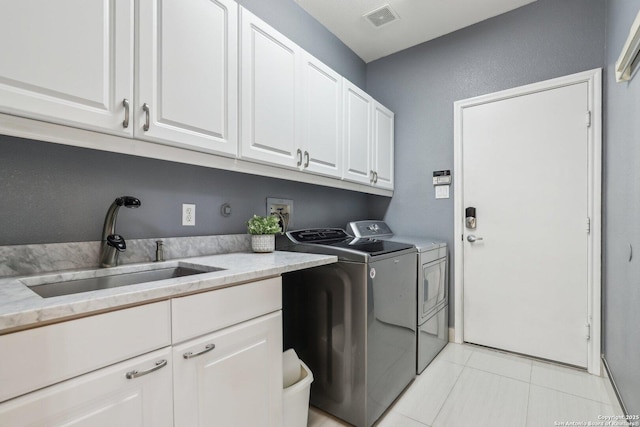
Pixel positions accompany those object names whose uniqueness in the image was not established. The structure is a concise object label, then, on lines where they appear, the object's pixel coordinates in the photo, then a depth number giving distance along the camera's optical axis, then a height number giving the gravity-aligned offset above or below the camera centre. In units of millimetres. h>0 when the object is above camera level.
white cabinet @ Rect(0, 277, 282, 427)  645 -422
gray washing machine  1539 -650
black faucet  1181 -103
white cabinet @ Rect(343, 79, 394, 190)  2246 +614
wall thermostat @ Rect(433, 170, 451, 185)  2682 +310
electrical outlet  1550 -10
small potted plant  1699 -118
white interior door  2154 -103
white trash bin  1336 -845
